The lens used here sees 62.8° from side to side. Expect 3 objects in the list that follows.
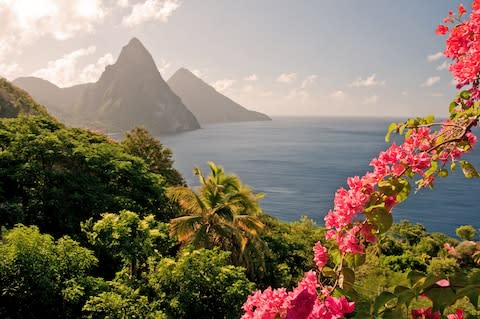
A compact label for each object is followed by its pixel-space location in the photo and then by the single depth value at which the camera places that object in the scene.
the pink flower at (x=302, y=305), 1.34
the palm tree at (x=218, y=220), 12.18
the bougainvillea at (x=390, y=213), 0.97
